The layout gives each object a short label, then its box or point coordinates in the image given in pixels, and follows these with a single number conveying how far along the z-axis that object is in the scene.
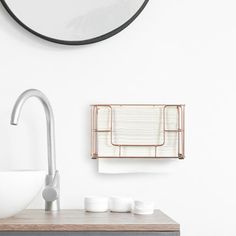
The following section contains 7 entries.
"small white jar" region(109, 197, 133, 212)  2.11
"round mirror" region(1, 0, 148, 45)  2.24
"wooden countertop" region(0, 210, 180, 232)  1.89
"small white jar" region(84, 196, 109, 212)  2.12
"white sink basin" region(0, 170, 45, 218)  1.95
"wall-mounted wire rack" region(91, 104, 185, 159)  2.24
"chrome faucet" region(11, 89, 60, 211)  2.12
